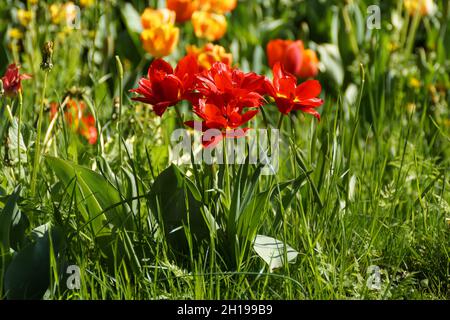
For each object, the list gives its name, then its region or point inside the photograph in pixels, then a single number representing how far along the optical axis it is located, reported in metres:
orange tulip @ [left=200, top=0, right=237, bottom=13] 5.35
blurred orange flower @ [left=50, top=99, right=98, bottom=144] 4.17
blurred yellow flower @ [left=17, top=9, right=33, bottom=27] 5.18
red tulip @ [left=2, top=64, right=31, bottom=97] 3.13
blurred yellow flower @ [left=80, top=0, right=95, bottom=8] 5.47
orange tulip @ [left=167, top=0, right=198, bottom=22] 5.13
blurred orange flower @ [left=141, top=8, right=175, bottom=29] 4.65
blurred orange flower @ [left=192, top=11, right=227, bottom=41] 5.02
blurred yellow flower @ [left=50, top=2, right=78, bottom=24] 5.57
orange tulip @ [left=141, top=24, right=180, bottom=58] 4.52
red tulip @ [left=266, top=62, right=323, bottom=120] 2.88
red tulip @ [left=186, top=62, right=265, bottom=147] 2.77
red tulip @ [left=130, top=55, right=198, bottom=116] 2.86
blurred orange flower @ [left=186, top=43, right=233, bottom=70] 4.14
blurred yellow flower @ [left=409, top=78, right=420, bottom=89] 5.35
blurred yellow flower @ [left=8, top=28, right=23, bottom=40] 5.45
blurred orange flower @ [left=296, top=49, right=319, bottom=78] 4.90
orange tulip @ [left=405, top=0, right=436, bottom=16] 5.88
